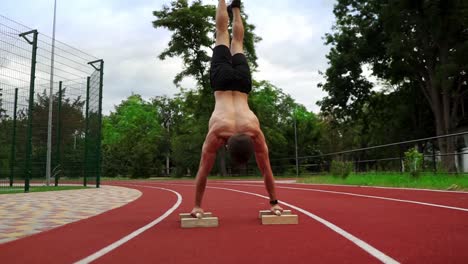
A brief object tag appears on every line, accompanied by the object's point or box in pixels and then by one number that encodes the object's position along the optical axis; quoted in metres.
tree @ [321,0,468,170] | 22.38
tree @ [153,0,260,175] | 34.62
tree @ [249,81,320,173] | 44.31
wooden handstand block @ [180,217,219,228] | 5.47
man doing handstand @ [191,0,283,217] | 5.57
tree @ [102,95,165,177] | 44.50
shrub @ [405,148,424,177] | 14.69
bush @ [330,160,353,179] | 19.19
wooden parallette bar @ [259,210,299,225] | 5.56
